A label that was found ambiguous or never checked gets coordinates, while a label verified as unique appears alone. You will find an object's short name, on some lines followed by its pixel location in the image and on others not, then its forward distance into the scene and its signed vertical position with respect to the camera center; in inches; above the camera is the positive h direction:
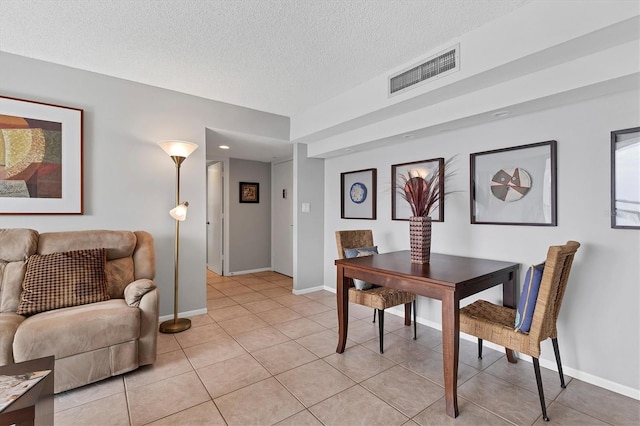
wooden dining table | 70.3 -18.0
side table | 41.3 -27.5
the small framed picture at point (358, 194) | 150.3 +11.0
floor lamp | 114.1 +0.9
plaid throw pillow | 84.0 -20.0
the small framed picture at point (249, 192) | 217.2 +16.6
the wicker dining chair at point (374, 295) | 100.8 -28.4
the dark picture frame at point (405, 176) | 119.0 +15.3
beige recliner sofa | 72.2 -27.8
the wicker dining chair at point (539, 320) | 67.3 -28.0
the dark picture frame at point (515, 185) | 90.6 +9.9
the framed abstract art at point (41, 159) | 97.5 +19.0
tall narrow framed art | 74.4 +9.4
